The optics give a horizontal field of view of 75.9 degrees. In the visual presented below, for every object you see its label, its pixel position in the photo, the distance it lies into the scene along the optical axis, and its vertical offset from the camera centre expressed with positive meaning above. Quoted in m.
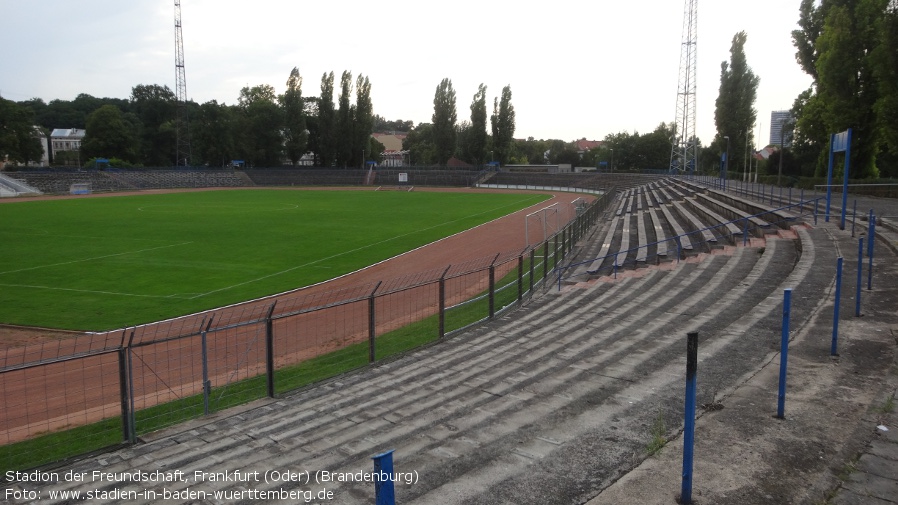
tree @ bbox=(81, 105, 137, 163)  103.88 +8.86
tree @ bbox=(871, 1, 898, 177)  26.81 +5.47
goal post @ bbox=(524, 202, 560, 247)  40.95 -2.85
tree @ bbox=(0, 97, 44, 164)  82.62 +7.76
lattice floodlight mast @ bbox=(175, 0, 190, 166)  101.19 +11.29
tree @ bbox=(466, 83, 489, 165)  109.50 +9.70
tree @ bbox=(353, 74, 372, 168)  105.94 +12.49
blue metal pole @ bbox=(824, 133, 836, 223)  21.06 -0.12
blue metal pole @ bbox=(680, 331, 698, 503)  4.74 -2.09
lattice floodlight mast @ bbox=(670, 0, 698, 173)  82.19 +13.25
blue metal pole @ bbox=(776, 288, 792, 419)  6.23 -1.87
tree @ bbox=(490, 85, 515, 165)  109.06 +12.29
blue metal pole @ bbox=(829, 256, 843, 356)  8.22 -1.99
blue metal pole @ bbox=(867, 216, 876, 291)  11.85 -1.88
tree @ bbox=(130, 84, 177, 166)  114.19 +10.80
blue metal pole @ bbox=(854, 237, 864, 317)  9.64 -1.98
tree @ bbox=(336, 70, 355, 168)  104.69 +11.79
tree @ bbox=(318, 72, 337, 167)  104.50 +12.00
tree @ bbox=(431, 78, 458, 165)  109.75 +12.06
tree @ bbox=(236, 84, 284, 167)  106.56 +9.55
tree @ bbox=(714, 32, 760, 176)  62.72 +9.51
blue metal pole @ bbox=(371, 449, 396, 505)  3.11 -1.58
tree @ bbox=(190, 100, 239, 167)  105.69 +9.16
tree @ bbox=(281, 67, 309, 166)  104.25 +12.37
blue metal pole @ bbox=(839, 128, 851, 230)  18.07 +0.28
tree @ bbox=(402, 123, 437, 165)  134.36 +10.88
